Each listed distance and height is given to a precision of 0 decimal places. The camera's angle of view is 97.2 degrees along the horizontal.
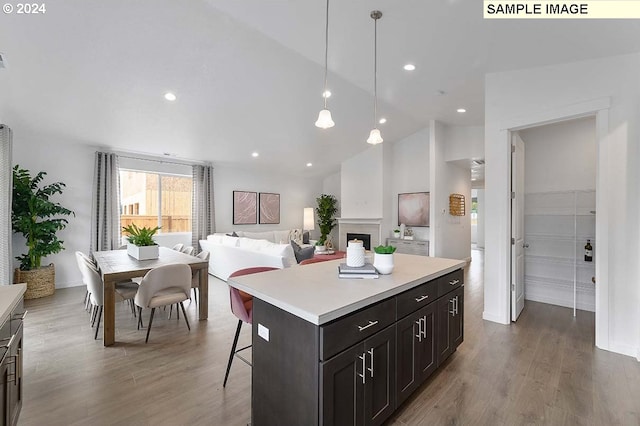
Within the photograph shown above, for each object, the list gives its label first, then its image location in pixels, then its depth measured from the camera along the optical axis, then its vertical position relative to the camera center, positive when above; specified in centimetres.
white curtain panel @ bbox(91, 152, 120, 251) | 513 +13
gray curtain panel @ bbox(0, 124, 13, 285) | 376 +15
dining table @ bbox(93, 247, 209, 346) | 277 -60
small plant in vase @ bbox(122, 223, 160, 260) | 349 -41
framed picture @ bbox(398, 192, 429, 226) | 682 +10
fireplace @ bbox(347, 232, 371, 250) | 750 -68
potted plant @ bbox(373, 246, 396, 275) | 197 -33
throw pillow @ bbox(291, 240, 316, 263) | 449 -65
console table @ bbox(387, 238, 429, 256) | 661 -79
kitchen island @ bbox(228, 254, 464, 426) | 128 -69
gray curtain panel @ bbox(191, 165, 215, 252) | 653 +15
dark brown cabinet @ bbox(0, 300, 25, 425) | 127 -77
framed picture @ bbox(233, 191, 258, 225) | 736 +14
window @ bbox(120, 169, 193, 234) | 581 +27
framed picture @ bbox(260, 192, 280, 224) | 793 +13
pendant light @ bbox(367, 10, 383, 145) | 260 +183
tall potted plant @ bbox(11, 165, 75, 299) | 420 -24
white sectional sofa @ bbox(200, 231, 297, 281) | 418 -69
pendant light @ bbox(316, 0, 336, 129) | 242 +80
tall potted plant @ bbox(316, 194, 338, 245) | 876 -1
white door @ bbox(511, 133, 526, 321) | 341 -15
